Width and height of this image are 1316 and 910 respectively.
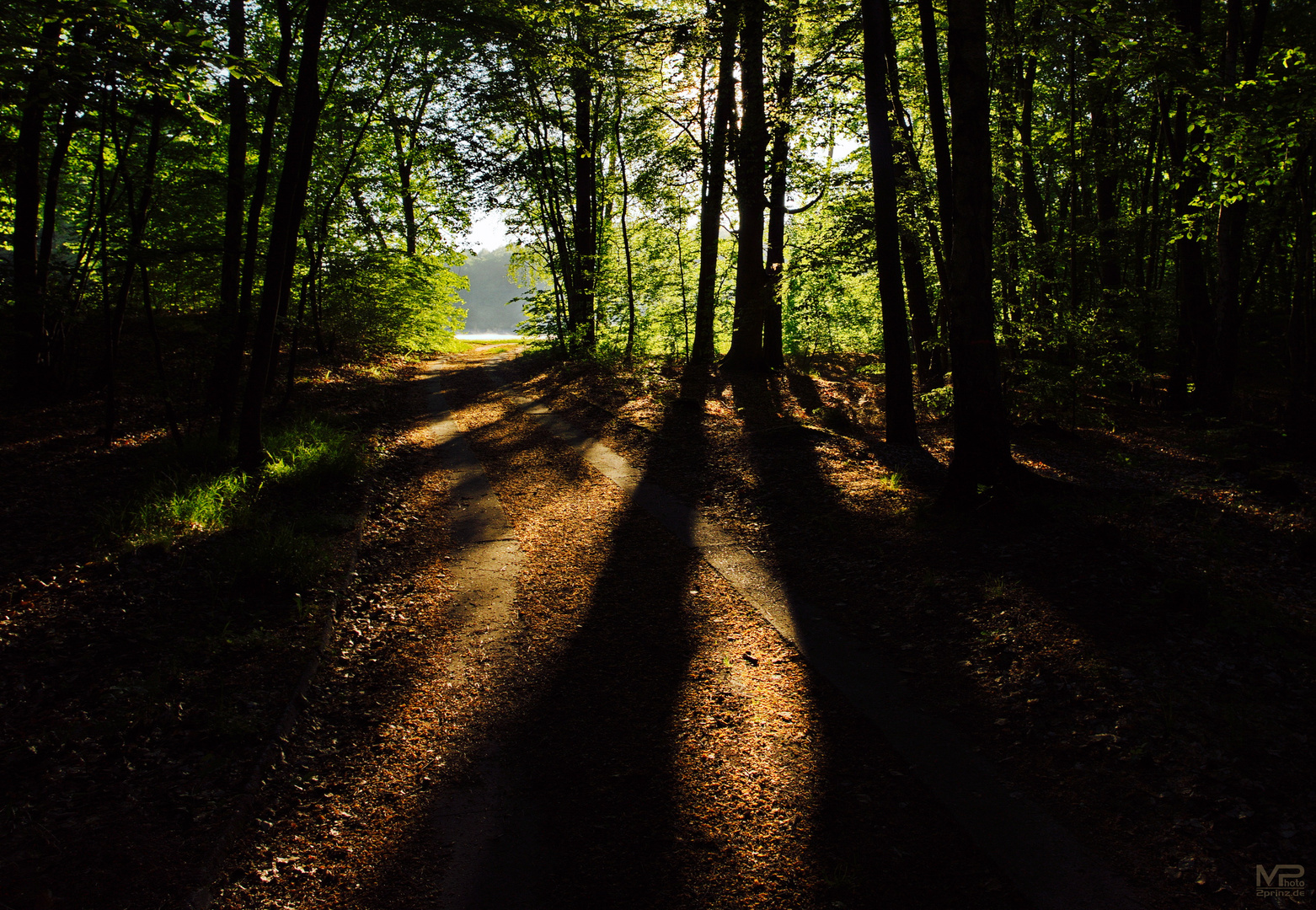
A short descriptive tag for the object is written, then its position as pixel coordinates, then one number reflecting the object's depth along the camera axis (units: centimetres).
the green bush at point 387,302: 1535
